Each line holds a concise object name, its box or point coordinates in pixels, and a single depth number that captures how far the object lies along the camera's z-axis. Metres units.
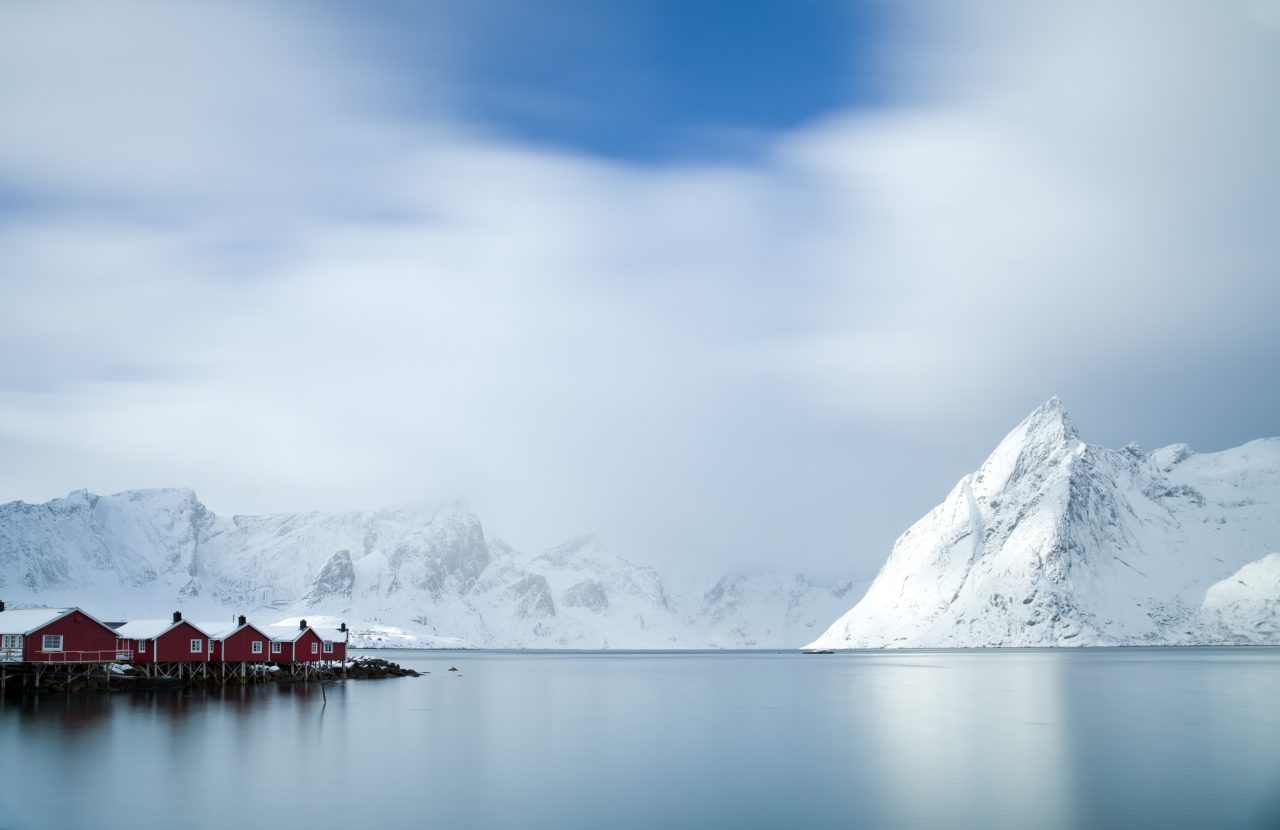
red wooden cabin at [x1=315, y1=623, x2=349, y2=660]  132.50
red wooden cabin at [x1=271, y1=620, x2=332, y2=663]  119.31
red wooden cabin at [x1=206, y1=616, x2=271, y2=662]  109.00
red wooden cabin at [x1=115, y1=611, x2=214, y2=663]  102.31
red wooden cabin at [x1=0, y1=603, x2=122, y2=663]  90.31
